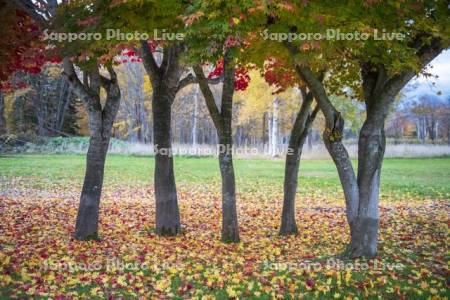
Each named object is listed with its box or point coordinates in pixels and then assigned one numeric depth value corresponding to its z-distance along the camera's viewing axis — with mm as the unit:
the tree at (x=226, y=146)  8141
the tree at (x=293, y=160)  8719
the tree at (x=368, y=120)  6457
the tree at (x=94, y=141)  8305
